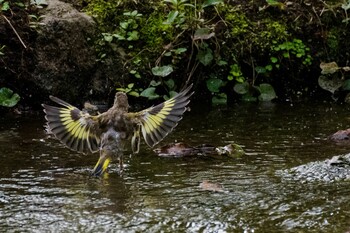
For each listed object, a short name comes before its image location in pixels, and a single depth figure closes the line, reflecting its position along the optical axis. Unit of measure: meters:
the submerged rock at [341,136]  11.53
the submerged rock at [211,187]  8.58
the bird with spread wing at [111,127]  9.98
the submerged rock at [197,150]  10.71
